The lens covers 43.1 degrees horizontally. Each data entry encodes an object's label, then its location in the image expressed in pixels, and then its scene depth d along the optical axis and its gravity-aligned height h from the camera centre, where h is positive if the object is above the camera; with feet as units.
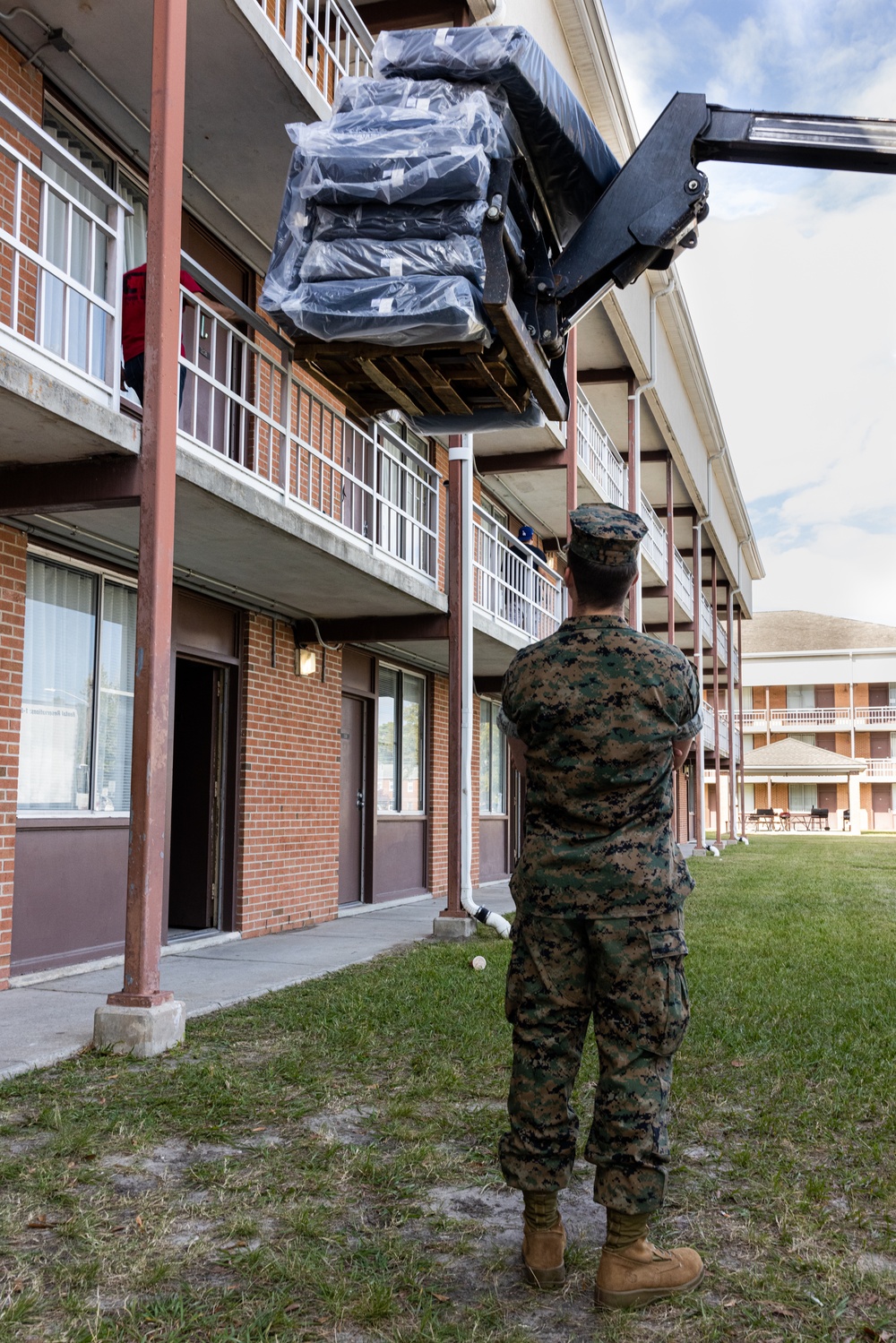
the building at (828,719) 174.19 +11.26
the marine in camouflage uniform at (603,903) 9.37 -0.99
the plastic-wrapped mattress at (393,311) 13.14 +5.54
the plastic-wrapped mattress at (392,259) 13.26 +6.20
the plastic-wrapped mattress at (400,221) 13.34 +6.73
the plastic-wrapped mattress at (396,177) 13.20 +7.19
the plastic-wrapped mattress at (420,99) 13.64 +8.44
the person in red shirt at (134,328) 21.81 +8.79
